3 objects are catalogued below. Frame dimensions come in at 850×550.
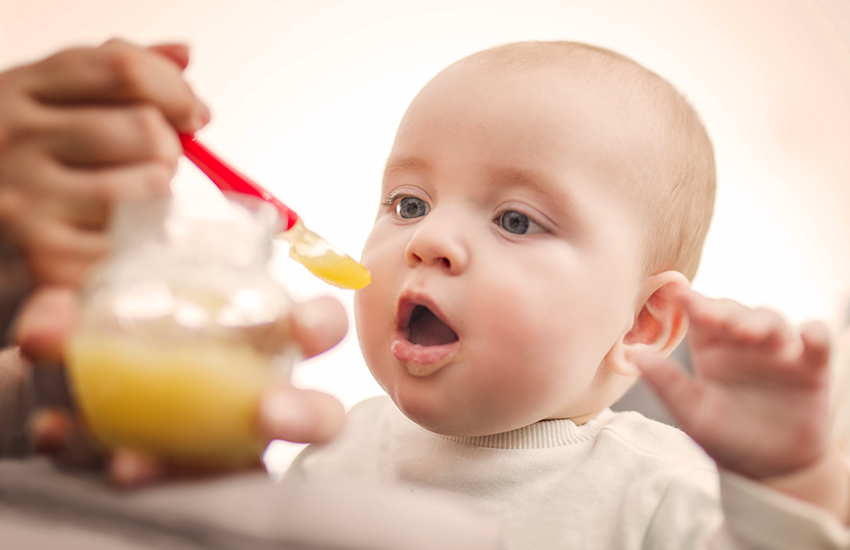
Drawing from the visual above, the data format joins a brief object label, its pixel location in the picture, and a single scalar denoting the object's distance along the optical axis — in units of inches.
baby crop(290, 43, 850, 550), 16.0
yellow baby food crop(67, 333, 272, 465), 13.3
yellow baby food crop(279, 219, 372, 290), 15.9
